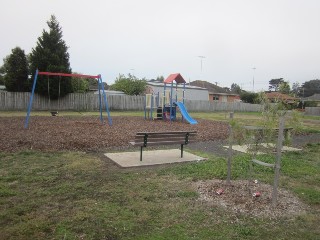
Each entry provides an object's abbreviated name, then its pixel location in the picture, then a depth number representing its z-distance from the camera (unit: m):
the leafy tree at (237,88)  82.94
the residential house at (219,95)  64.50
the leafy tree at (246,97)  55.80
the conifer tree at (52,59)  28.78
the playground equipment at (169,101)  21.11
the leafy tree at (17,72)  29.09
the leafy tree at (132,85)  47.22
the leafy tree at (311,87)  98.50
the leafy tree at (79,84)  36.24
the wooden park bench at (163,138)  7.65
